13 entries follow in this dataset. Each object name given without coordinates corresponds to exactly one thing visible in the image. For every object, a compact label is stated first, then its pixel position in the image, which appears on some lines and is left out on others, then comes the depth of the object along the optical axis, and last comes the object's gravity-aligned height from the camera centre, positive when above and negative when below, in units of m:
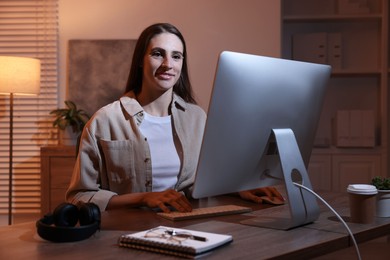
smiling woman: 1.92 -0.01
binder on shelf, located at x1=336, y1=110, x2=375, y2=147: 3.96 +0.03
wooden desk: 1.17 -0.27
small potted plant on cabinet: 3.93 +0.10
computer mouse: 1.81 -0.24
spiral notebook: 1.13 -0.25
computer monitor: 1.32 +0.01
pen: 1.20 -0.25
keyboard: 1.54 -0.25
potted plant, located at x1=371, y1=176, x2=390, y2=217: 1.59 -0.21
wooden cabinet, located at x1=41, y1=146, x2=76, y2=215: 3.70 -0.27
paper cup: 1.50 -0.20
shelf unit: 3.98 +0.46
